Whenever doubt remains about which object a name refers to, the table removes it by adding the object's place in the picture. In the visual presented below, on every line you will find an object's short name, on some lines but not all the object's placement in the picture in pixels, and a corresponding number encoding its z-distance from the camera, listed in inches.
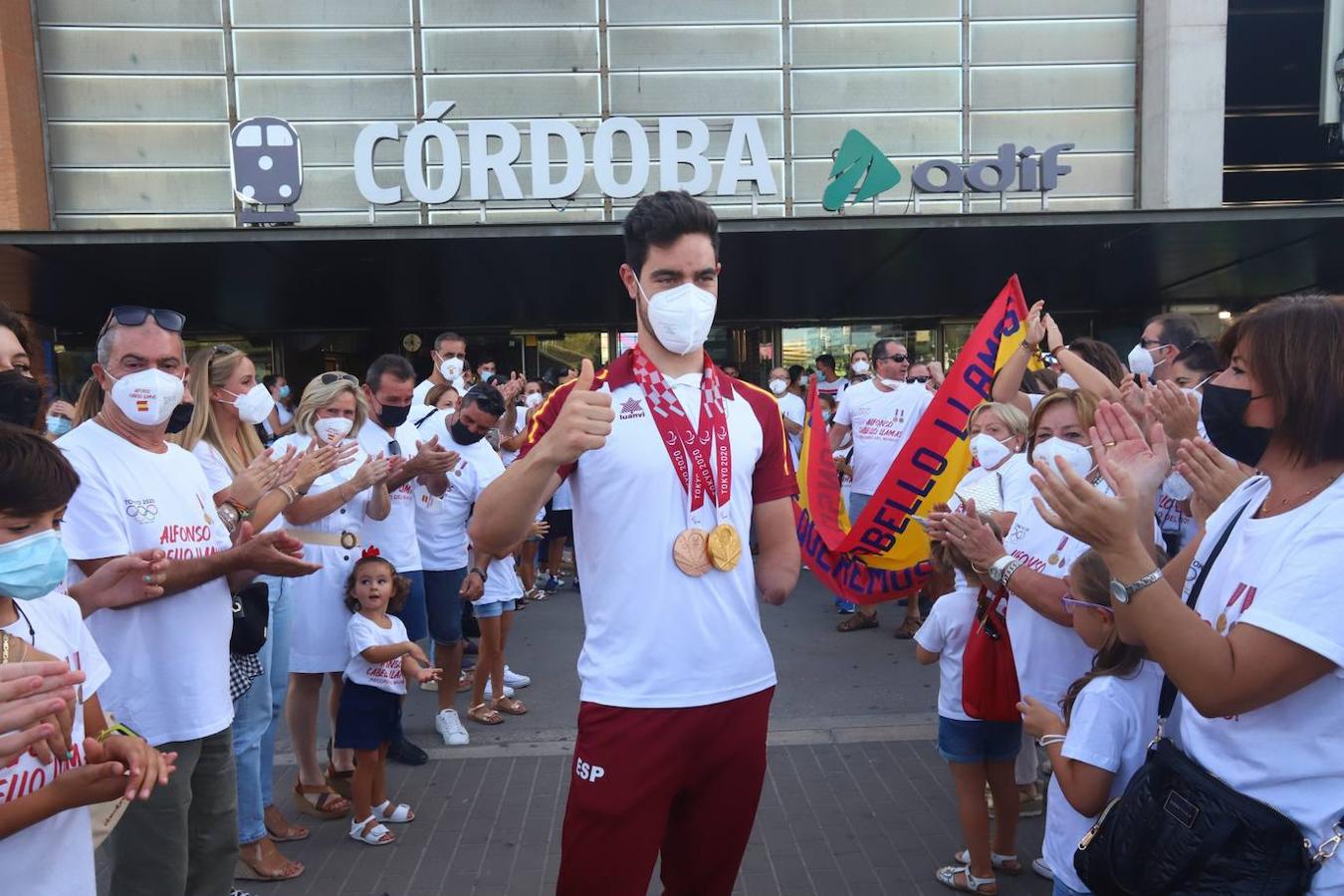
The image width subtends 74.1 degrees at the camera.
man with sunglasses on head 107.0
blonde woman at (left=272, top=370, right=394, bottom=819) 171.3
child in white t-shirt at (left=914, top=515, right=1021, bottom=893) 143.6
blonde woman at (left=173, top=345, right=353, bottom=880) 143.1
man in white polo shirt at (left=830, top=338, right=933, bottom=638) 310.0
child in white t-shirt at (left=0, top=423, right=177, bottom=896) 74.4
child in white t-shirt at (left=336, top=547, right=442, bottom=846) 166.4
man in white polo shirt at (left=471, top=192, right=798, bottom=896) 87.9
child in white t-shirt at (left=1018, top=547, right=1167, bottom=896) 98.9
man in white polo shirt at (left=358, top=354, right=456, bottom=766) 192.5
